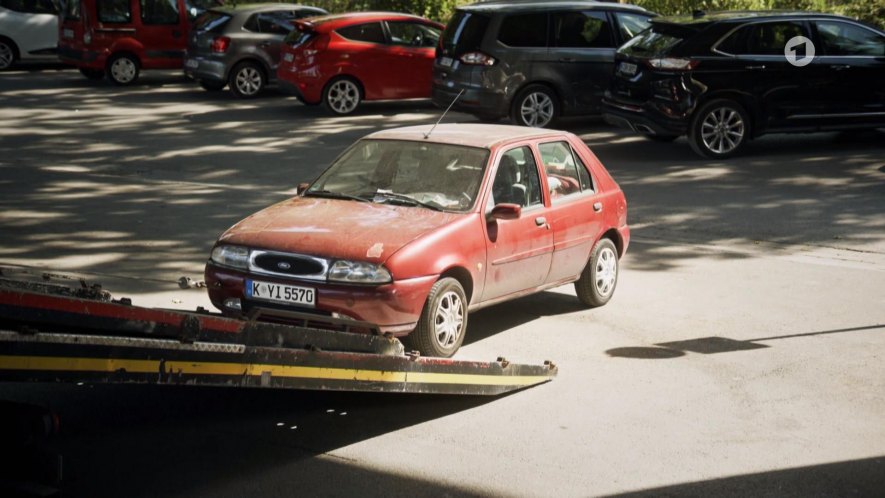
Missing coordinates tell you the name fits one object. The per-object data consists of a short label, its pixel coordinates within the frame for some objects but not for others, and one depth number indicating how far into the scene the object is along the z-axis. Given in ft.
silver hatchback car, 74.54
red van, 80.07
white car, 90.63
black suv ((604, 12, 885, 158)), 53.88
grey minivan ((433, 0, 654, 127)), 60.18
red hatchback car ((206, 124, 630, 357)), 25.18
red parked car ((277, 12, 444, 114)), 67.46
